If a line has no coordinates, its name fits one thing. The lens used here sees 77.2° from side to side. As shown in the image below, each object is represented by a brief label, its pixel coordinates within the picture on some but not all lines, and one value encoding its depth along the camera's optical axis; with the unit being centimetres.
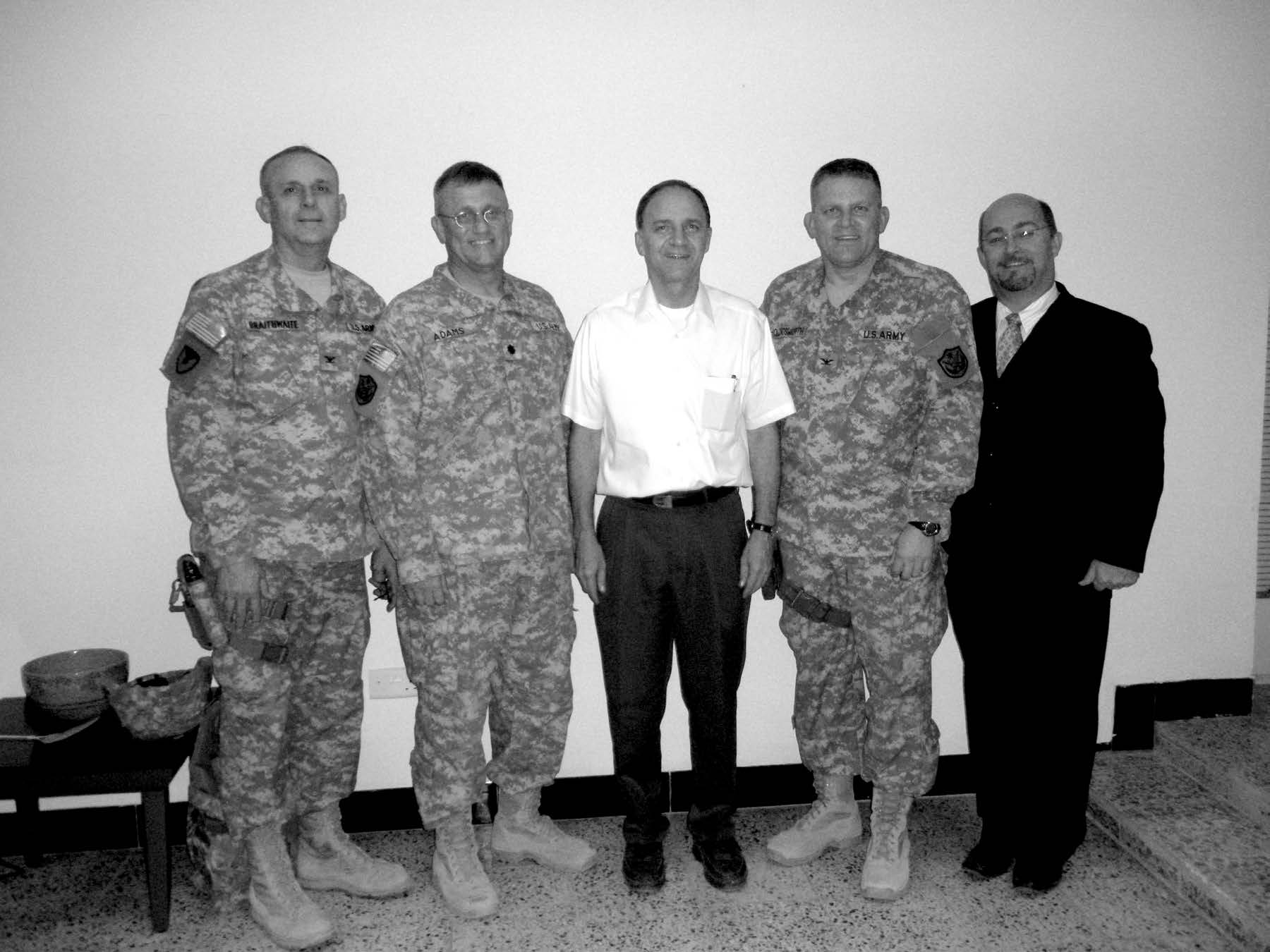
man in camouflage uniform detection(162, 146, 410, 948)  194
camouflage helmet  206
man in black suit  207
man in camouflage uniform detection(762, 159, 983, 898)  206
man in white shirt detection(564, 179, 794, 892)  205
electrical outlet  253
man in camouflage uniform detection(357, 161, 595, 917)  200
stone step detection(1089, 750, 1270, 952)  201
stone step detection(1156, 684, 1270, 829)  240
